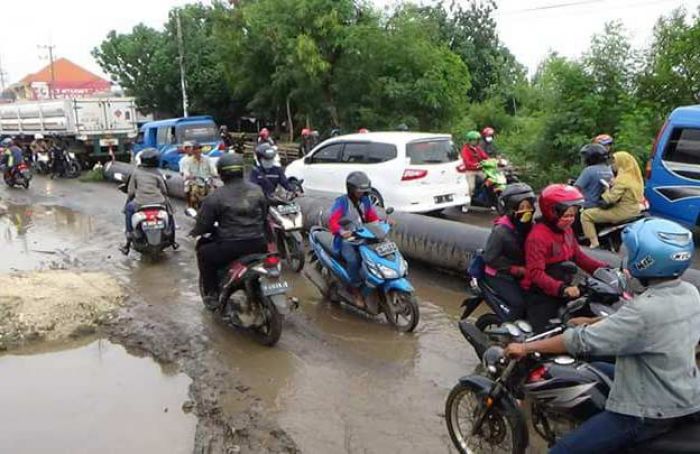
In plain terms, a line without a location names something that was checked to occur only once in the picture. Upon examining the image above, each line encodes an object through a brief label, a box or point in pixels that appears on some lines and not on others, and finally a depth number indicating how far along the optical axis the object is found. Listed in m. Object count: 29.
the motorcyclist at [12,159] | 18.97
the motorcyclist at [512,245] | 4.66
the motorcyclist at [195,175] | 11.24
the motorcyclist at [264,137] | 17.38
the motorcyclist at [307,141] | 19.28
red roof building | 67.62
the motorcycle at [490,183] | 12.16
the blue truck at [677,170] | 9.00
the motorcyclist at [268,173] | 9.16
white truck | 23.41
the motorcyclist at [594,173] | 7.56
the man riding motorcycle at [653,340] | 2.61
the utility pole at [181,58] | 27.73
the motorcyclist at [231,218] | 6.04
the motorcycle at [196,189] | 11.22
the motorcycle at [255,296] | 5.81
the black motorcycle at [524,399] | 3.14
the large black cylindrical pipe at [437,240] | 7.52
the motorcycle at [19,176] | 18.95
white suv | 10.81
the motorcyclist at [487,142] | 13.00
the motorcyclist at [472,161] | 12.46
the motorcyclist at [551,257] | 4.38
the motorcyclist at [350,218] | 6.38
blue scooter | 6.11
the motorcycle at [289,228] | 8.63
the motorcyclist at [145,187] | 9.38
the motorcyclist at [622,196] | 7.48
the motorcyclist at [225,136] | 24.03
